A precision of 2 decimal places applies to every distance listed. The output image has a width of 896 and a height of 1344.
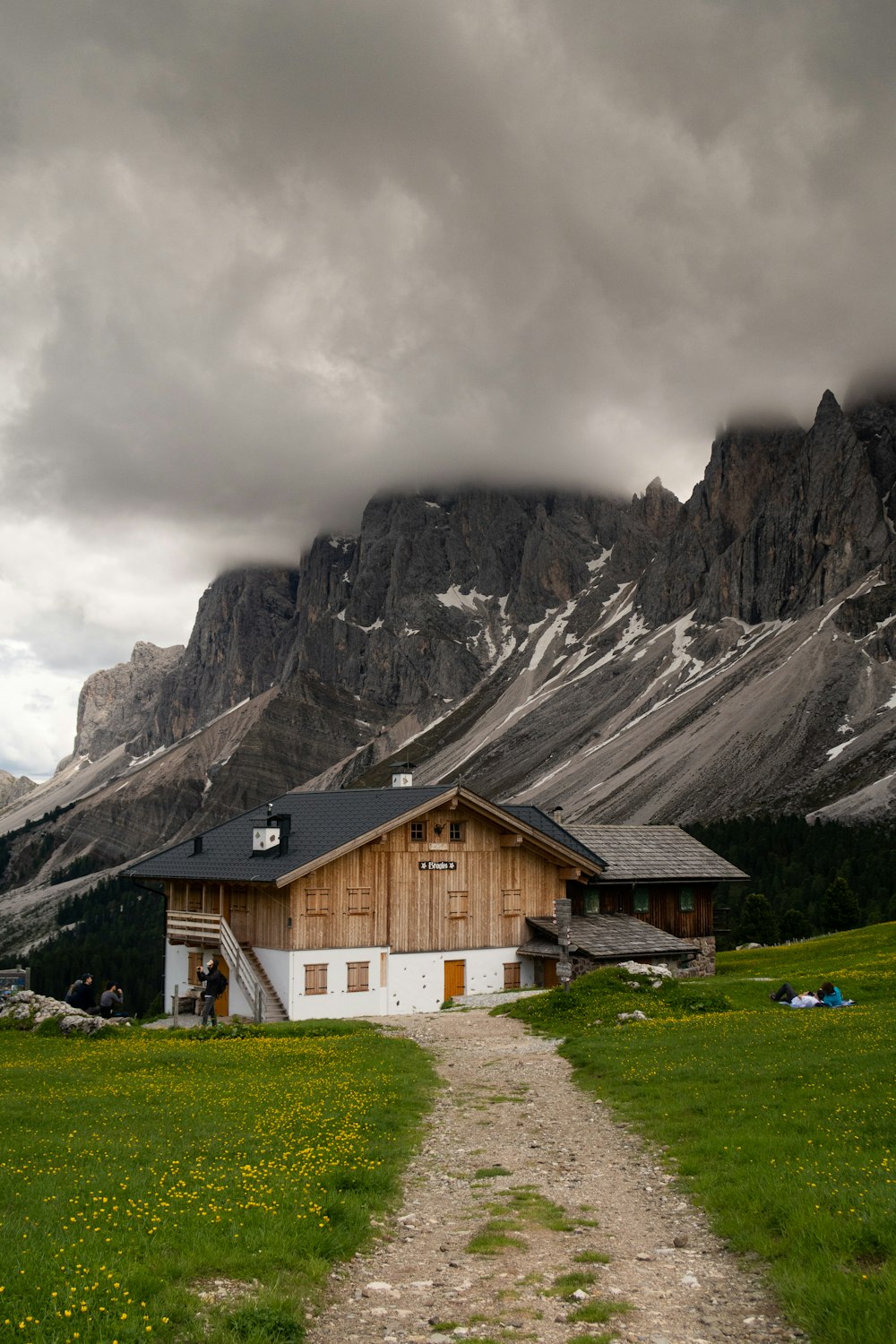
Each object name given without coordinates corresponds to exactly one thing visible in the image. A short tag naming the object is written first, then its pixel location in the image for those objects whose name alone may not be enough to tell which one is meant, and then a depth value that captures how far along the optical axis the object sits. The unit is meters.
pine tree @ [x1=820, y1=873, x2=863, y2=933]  89.81
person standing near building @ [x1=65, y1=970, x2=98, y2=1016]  36.28
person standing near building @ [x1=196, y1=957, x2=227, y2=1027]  35.50
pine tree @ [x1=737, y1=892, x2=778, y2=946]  90.12
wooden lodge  44.31
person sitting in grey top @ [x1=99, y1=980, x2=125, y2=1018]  35.56
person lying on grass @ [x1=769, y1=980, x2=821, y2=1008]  31.58
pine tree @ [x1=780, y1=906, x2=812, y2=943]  92.25
